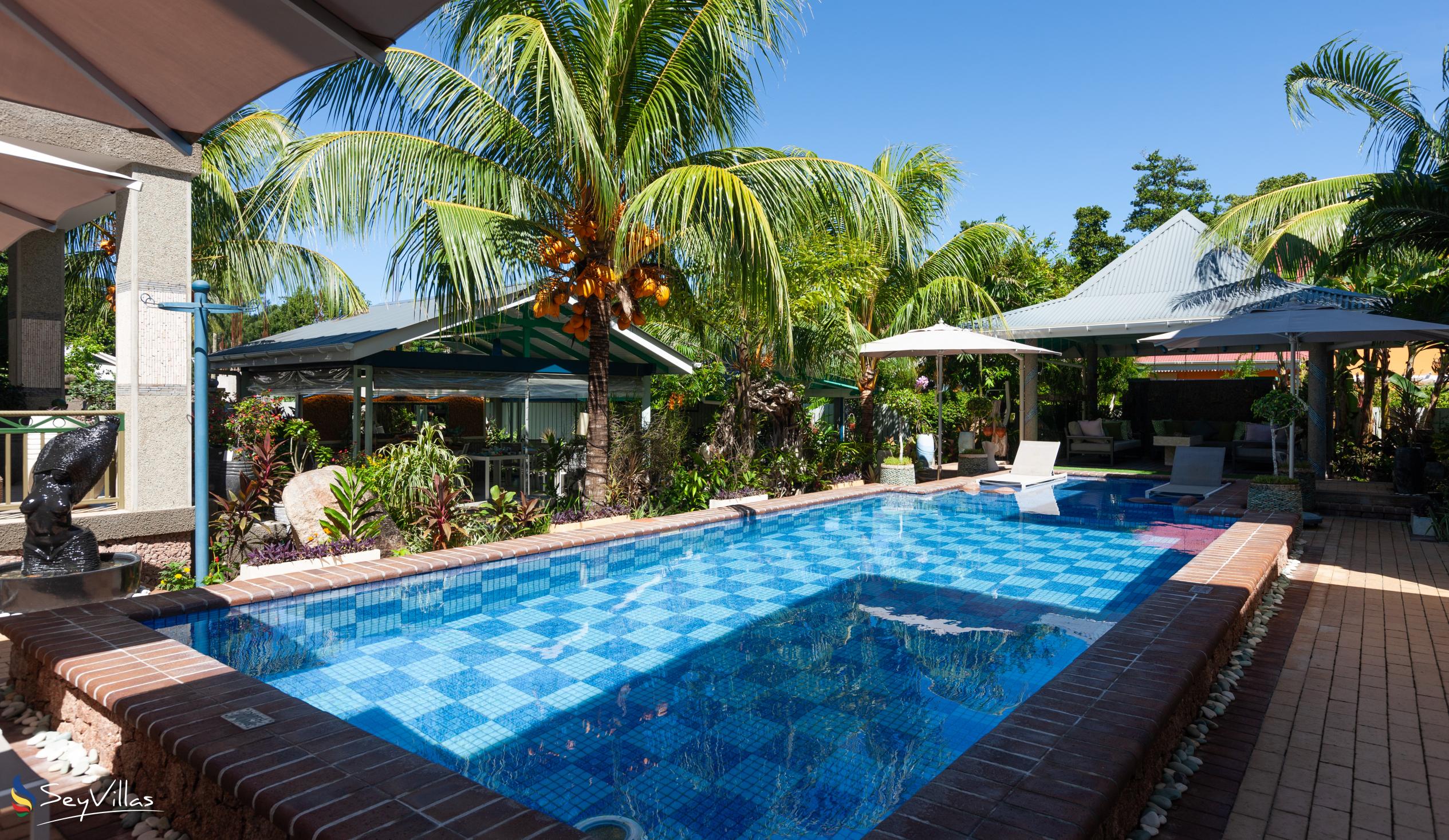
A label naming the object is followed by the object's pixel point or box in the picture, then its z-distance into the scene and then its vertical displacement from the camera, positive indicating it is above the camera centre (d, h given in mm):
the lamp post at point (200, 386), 7101 +301
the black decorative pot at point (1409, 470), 12055 -878
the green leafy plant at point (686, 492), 12227 -1174
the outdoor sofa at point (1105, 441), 19156 -668
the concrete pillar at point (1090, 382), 20641 +843
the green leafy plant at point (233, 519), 8164 -1070
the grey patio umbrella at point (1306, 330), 11344 +1261
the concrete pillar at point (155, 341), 7570 +768
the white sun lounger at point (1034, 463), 15883 -995
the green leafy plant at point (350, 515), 8367 -1029
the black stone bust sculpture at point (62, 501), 6094 -632
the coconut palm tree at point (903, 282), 14727 +2727
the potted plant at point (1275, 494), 11375 -1174
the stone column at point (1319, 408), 15188 +109
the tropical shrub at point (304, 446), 10828 -388
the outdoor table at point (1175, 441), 18688 -635
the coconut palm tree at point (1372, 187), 10945 +3799
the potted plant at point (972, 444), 17328 -689
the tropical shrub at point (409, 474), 9023 -642
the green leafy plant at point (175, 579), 7336 -1496
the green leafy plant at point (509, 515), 9641 -1207
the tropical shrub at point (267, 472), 9250 -635
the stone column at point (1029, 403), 18672 +293
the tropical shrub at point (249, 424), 9742 -64
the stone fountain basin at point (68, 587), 5891 -1291
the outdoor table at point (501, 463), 13055 -788
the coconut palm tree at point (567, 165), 8727 +3007
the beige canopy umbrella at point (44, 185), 3715 +1196
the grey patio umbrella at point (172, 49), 2297 +1155
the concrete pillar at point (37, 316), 9578 +1286
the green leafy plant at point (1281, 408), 11609 +85
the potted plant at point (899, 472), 15914 -1137
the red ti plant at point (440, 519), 8828 -1139
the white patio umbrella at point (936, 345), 14375 +1308
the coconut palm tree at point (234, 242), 12445 +3212
